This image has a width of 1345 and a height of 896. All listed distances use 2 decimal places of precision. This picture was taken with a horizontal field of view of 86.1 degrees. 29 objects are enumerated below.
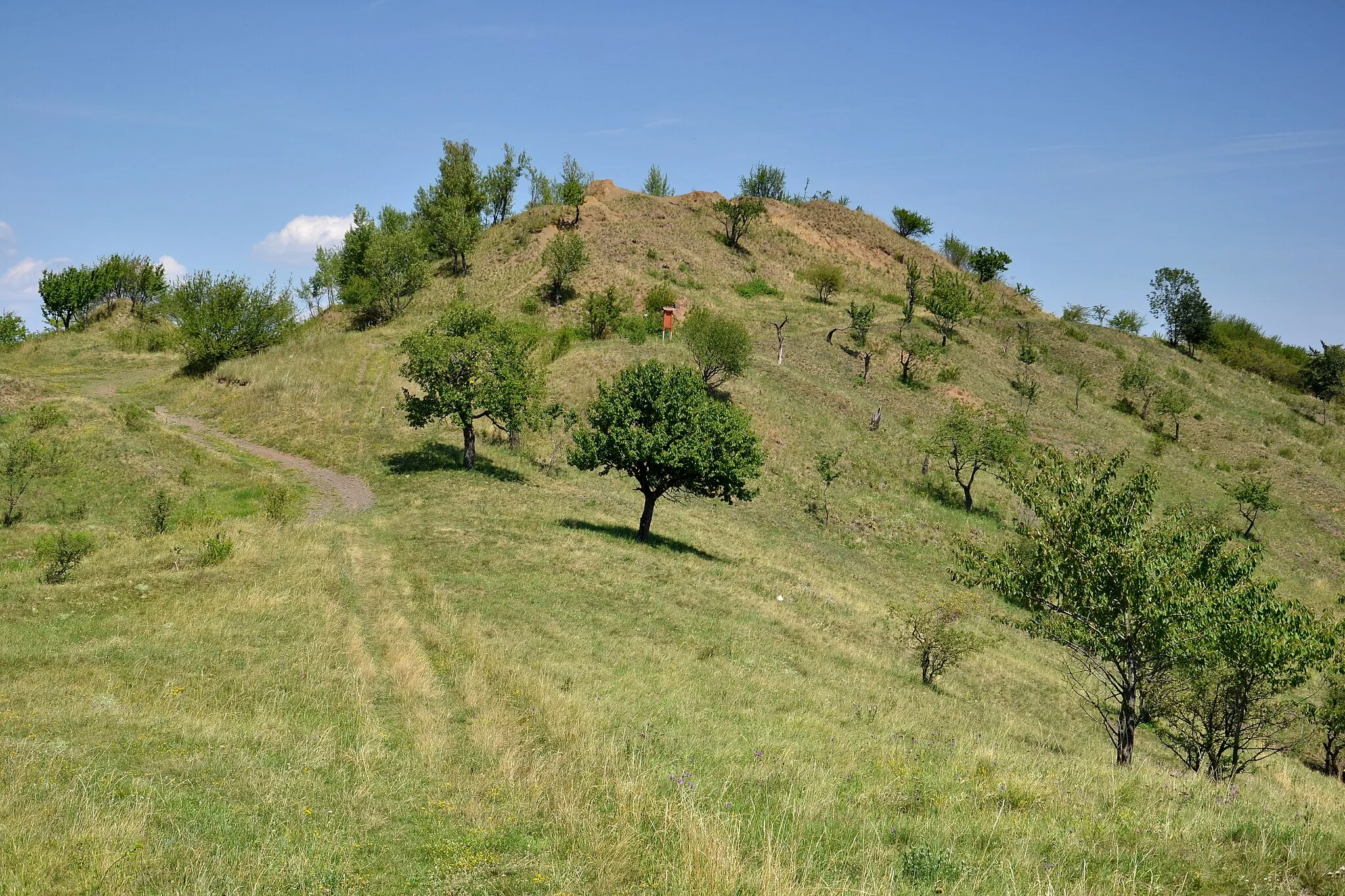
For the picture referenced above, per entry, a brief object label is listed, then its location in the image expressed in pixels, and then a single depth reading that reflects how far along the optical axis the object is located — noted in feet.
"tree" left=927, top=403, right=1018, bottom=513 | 168.76
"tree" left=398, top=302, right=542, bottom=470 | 131.03
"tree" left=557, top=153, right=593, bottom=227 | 300.61
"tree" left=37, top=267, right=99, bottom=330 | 267.39
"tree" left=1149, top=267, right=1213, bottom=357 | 325.42
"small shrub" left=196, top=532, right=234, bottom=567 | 75.51
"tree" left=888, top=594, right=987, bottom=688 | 79.10
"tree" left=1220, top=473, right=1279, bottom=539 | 179.93
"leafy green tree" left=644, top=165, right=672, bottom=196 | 420.77
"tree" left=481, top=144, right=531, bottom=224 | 317.42
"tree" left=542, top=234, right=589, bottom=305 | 253.03
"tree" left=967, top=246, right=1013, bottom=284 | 357.61
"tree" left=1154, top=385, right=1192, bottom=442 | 236.63
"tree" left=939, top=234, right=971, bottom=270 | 409.08
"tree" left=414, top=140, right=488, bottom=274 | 274.77
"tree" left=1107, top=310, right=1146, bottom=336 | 345.51
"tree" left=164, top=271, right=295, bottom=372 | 190.90
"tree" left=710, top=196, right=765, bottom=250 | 343.46
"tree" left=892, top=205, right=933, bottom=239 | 406.62
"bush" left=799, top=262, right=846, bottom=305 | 314.96
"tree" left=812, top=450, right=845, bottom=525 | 159.33
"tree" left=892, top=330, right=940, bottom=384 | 242.99
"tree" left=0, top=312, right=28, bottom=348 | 212.64
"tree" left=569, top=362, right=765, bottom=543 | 107.14
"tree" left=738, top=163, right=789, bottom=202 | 422.82
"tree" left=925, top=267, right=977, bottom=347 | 270.05
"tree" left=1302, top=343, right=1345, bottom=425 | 299.58
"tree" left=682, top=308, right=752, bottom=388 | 191.42
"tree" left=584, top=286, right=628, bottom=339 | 229.86
